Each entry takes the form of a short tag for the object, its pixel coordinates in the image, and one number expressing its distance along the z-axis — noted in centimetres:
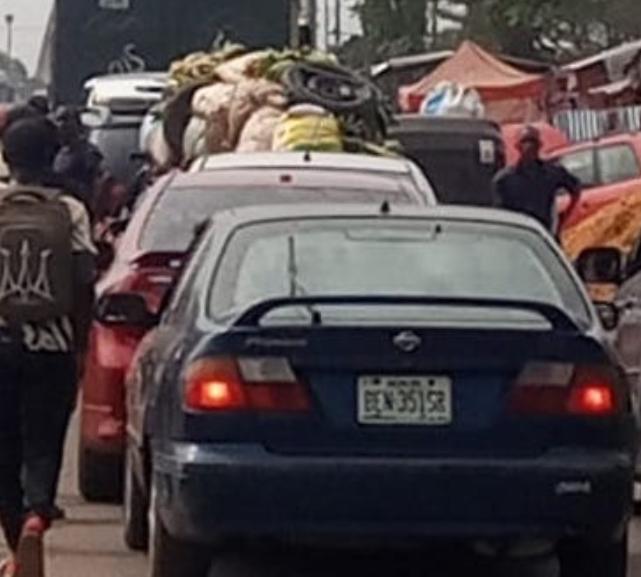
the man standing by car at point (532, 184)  2267
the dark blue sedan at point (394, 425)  964
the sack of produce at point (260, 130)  1959
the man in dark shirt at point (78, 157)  2168
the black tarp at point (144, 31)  3102
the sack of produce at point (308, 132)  1870
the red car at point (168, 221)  1308
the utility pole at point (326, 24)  8459
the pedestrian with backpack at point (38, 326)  1048
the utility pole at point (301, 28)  2946
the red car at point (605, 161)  2750
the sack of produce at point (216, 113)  2052
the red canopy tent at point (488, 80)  4747
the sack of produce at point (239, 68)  2197
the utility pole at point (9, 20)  12756
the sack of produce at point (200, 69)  2278
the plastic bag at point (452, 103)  3416
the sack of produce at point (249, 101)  2042
